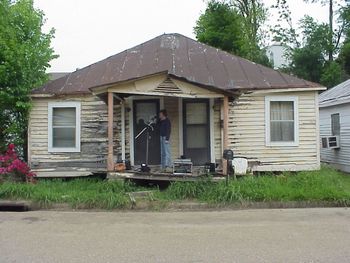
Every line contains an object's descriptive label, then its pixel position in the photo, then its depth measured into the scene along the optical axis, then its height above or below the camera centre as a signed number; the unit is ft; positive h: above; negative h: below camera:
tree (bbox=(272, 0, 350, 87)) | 99.35 +20.49
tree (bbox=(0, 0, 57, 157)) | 44.16 +8.04
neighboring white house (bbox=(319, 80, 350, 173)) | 55.94 +2.26
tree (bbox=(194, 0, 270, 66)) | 100.27 +25.96
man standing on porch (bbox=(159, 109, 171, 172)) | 42.55 +0.60
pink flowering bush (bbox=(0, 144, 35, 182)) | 42.16 -2.09
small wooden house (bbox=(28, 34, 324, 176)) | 45.42 +2.05
